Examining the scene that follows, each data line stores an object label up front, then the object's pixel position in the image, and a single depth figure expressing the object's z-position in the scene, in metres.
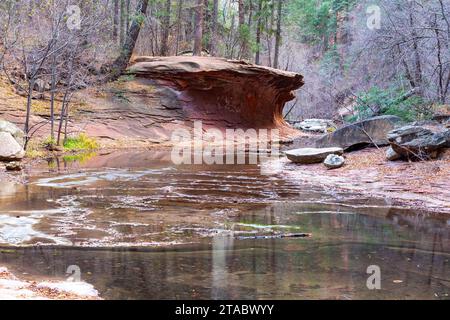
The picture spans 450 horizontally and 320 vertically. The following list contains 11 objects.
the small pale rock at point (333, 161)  14.36
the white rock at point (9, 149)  14.62
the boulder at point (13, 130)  15.51
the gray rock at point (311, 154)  15.45
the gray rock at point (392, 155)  13.99
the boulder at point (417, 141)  13.09
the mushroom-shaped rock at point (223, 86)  27.47
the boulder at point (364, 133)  16.27
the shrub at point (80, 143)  19.53
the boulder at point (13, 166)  13.42
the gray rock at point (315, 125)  38.22
